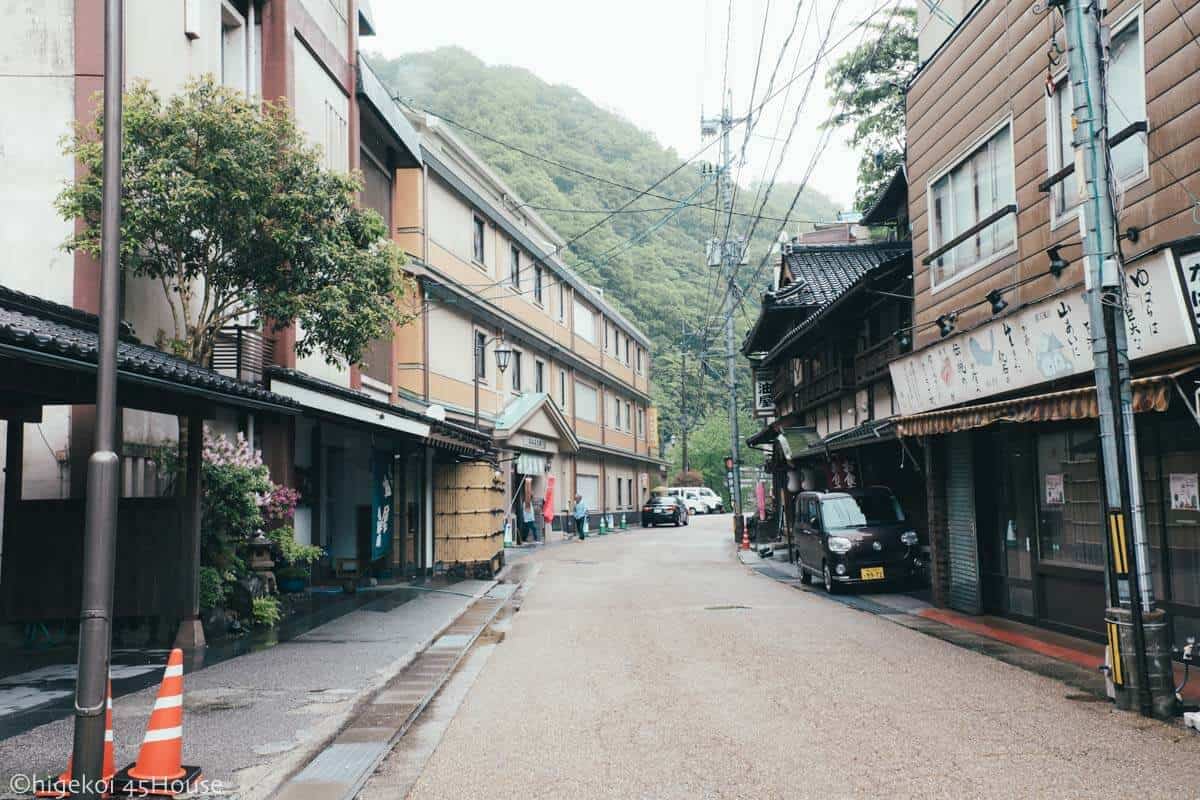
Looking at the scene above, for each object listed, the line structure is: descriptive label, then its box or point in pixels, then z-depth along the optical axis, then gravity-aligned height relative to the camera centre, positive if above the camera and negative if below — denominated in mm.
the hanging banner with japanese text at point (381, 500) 17797 +152
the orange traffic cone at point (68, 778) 5234 -1401
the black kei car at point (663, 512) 49438 -505
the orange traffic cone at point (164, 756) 5422 -1345
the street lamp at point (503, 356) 26466 +3993
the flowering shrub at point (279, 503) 13023 +102
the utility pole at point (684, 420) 58206 +5112
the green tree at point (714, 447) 69125 +3790
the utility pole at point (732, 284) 32500 +7195
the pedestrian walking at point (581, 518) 38375 -554
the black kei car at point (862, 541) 17031 -768
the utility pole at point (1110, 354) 7684 +1101
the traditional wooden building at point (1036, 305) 8680 +1929
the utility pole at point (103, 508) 5172 +38
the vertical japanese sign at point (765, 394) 34250 +3639
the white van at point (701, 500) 63688 +54
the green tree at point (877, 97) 27422 +11204
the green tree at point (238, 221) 10977 +3352
